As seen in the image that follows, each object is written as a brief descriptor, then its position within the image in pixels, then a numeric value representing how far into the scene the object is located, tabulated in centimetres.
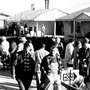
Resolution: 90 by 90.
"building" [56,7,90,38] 2081
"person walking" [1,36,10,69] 1164
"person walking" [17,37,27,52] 857
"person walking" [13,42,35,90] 636
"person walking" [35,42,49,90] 695
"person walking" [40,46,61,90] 602
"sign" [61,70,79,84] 827
